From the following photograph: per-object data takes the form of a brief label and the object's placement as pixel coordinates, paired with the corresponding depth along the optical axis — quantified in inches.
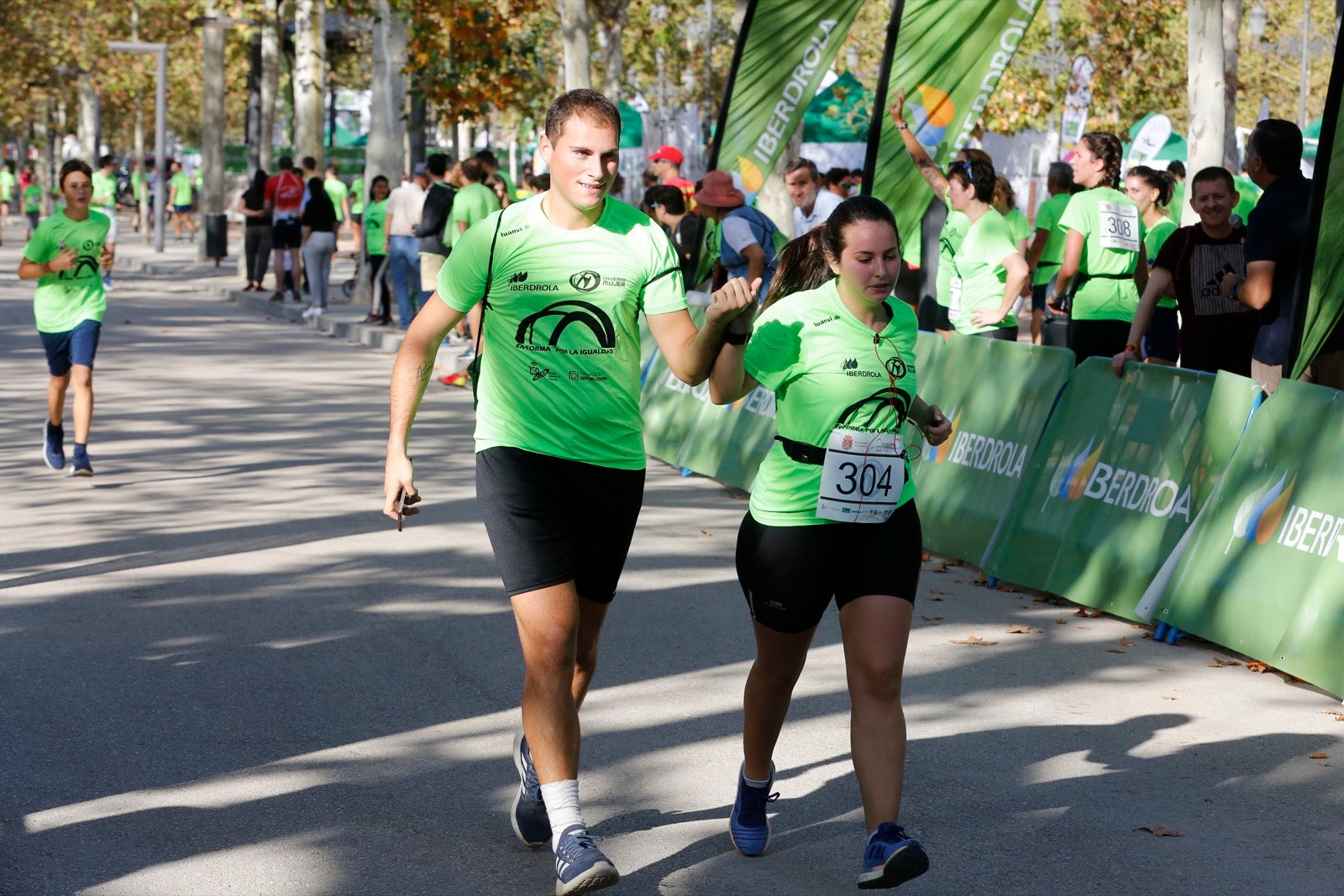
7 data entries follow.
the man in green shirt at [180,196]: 1838.6
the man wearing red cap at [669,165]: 729.6
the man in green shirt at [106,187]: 1284.4
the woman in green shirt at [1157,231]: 414.0
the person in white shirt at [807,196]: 578.6
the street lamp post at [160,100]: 1421.0
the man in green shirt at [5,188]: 2107.9
